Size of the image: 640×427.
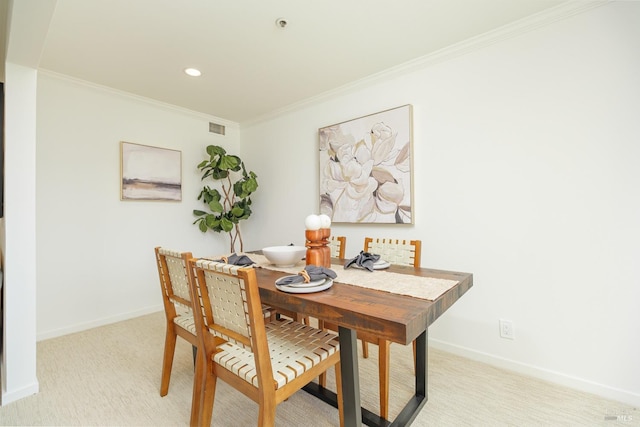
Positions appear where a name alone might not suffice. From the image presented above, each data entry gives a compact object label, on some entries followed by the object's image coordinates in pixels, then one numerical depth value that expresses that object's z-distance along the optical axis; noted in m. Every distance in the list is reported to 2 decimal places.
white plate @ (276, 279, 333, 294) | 1.25
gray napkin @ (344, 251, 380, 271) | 1.69
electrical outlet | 2.09
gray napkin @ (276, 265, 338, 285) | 1.33
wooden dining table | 0.98
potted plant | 3.61
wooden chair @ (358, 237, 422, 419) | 1.57
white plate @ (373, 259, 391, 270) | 1.74
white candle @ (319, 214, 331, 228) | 1.73
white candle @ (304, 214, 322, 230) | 1.68
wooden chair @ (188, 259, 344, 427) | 1.11
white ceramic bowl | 1.77
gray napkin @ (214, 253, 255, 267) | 1.78
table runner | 1.28
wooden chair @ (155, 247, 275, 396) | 1.63
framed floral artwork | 2.55
